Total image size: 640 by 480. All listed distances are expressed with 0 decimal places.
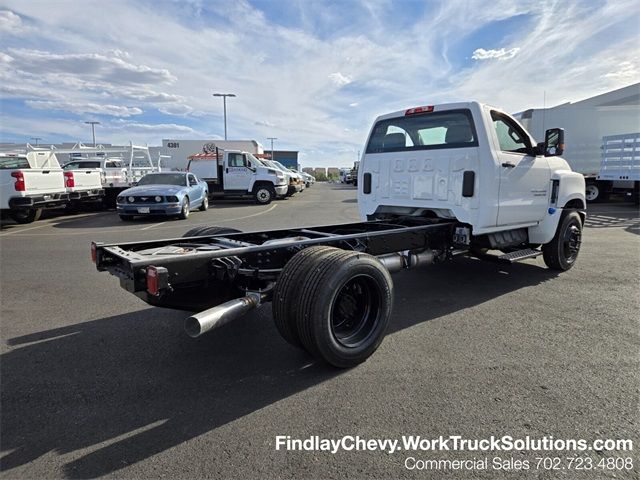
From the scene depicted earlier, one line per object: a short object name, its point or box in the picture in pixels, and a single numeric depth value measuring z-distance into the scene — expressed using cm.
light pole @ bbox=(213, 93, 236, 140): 4090
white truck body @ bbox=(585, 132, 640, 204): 1514
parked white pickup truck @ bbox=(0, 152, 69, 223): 1109
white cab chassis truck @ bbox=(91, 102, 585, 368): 304
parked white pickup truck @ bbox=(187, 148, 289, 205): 1978
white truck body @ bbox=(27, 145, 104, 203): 1341
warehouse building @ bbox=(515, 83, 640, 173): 1712
